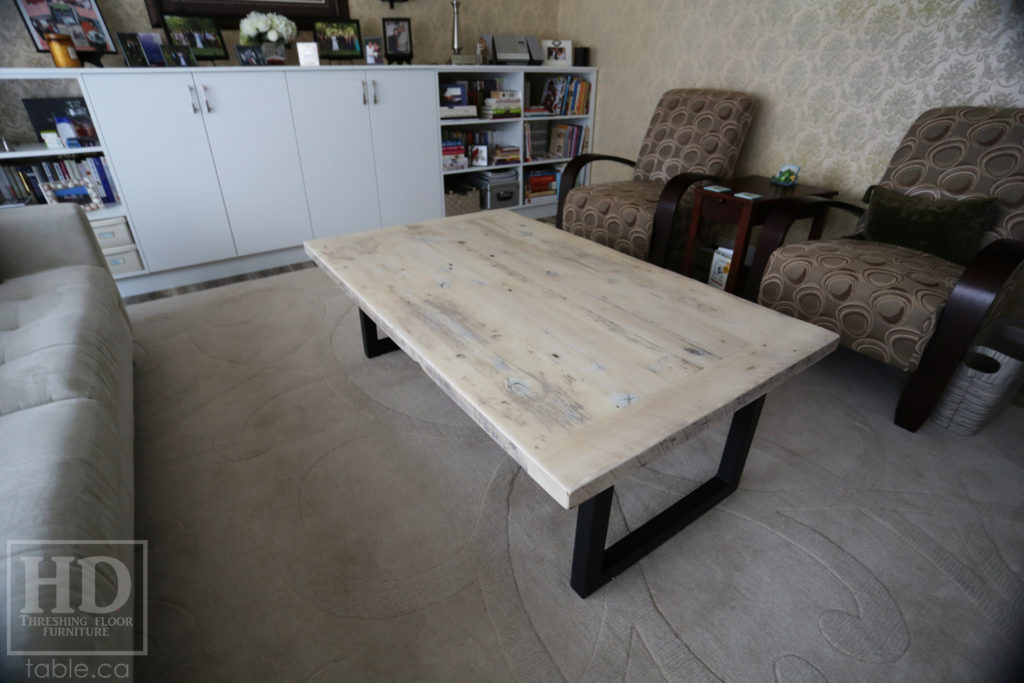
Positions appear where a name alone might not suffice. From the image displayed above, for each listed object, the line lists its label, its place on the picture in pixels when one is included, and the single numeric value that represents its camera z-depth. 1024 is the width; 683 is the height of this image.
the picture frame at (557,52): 3.33
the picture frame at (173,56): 2.33
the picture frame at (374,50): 2.79
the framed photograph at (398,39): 2.86
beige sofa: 0.72
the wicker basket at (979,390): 1.40
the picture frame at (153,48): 2.28
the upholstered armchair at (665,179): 2.32
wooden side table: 2.02
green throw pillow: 1.66
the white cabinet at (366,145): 2.62
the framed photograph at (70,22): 2.13
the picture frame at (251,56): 2.50
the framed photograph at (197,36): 2.39
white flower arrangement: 2.44
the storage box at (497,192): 3.31
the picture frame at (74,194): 2.23
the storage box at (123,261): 2.37
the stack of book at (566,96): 3.40
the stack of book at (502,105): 3.15
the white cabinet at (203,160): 2.22
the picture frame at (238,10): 2.39
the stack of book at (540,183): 3.53
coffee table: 0.83
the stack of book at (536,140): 3.39
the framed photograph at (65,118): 2.20
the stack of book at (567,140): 3.54
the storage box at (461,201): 3.21
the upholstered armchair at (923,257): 1.39
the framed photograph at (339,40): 2.72
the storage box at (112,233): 2.31
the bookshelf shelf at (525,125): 3.15
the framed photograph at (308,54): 2.56
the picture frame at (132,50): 2.23
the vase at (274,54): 2.56
